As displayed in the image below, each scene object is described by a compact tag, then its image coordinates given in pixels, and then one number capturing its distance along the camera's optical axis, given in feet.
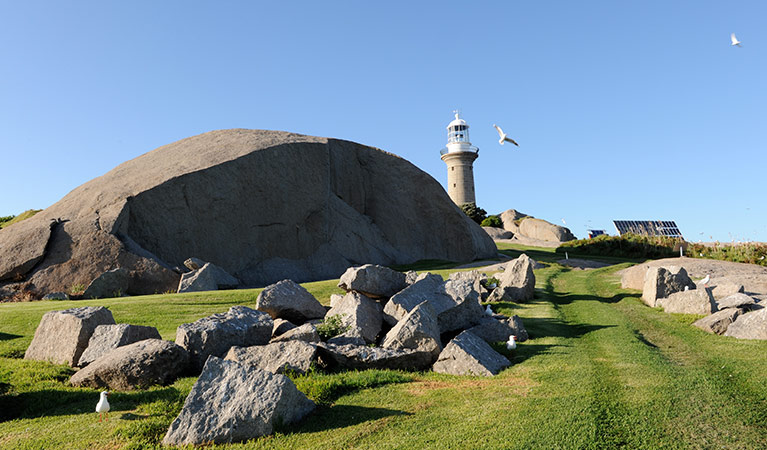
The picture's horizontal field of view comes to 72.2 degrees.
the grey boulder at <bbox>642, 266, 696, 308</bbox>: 51.80
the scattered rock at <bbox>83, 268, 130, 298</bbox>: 62.08
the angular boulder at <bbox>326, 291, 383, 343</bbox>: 34.24
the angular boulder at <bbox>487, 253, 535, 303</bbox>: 54.19
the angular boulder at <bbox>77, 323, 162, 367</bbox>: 30.32
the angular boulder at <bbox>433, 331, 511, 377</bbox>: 28.78
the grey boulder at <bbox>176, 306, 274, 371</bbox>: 29.71
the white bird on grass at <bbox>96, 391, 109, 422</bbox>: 21.29
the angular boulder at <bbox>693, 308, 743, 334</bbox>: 38.42
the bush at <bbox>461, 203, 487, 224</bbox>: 190.19
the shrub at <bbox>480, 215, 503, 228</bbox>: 199.52
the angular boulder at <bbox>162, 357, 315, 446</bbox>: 19.76
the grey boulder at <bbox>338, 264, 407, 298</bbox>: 42.29
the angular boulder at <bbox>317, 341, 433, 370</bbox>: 29.17
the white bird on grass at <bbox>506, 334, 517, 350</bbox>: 33.47
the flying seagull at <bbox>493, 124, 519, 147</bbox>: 85.94
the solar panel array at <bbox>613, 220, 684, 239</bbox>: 151.33
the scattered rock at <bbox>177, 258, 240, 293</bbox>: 64.13
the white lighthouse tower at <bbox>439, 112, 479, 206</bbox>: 188.96
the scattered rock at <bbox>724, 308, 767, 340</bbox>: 35.12
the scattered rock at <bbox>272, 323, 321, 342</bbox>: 30.91
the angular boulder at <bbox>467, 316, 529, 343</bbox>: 36.55
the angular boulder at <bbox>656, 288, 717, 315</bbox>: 44.06
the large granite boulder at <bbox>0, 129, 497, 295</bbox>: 69.46
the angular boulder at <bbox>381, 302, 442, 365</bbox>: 30.19
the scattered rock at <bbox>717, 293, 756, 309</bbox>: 42.04
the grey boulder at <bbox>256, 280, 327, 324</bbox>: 38.52
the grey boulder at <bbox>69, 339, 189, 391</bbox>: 26.96
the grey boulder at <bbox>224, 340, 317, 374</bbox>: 27.61
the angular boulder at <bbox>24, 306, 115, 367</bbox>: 32.60
